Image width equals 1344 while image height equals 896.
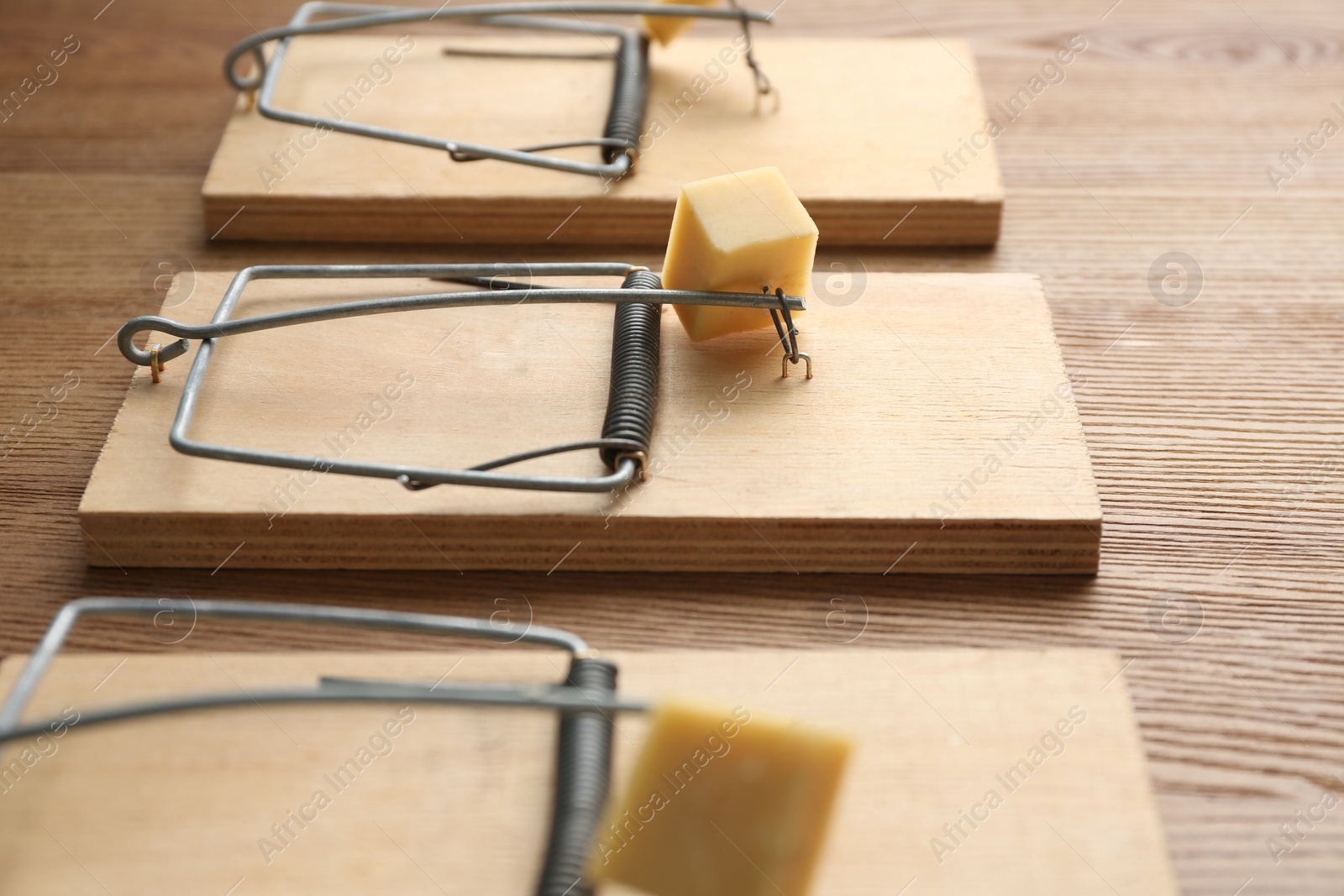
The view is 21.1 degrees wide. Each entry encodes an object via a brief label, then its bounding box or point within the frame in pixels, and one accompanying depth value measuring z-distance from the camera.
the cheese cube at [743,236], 0.37
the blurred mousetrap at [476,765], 0.33
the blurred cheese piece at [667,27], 0.42
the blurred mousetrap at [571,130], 0.40
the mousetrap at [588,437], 0.36
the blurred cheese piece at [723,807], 0.33
